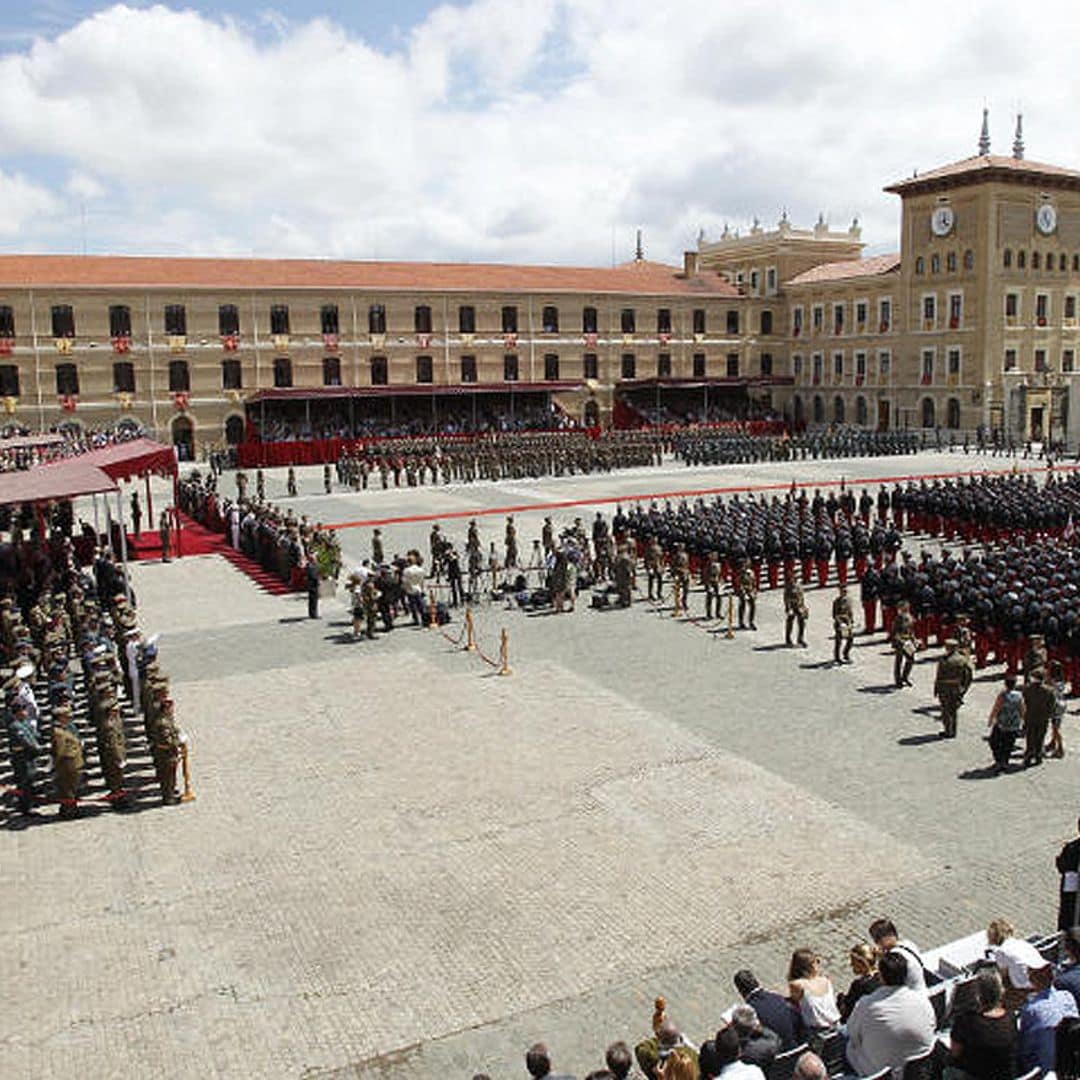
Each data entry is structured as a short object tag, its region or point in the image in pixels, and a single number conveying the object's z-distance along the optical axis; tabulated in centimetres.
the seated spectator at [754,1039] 587
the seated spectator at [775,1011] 629
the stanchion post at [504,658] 1633
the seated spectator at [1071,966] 618
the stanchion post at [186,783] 1167
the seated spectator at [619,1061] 560
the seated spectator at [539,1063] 558
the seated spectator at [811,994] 634
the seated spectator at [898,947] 615
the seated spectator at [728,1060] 552
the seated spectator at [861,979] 634
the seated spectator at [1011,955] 634
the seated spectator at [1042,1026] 582
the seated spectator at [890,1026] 580
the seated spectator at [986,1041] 561
